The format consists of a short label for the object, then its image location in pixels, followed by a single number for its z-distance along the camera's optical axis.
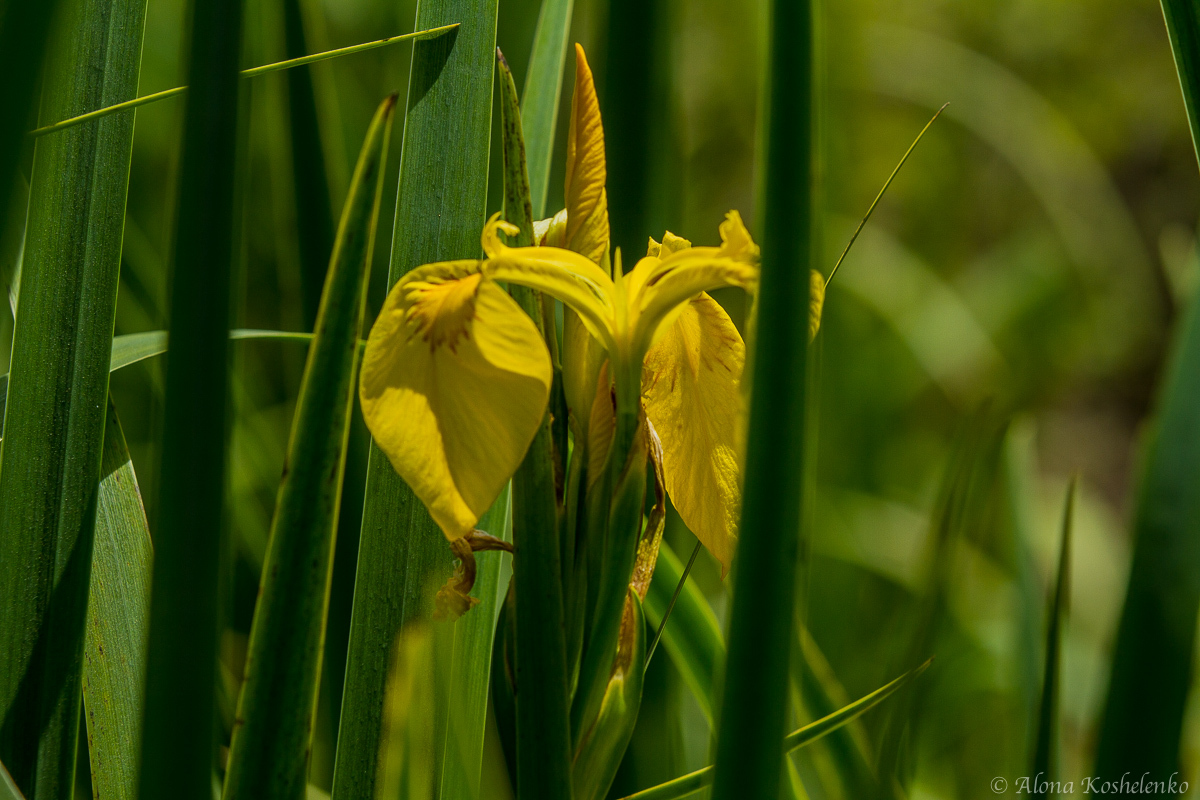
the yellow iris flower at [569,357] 1.40
